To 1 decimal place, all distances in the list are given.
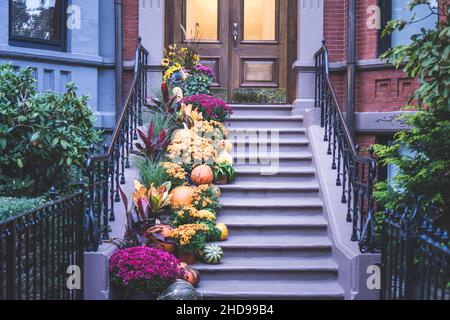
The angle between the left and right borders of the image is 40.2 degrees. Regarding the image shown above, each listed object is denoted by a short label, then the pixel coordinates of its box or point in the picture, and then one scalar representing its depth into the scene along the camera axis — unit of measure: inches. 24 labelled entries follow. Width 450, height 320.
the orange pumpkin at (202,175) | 309.3
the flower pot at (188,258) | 267.3
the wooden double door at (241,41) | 425.7
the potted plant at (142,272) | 235.3
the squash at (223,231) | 281.4
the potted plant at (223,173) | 318.3
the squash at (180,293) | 226.8
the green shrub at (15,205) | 221.7
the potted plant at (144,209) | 264.5
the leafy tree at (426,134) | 210.2
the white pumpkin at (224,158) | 325.1
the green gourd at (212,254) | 266.5
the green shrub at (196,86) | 384.2
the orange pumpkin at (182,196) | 290.3
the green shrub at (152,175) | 302.7
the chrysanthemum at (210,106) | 355.3
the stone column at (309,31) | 398.0
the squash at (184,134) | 318.5
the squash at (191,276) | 250.2
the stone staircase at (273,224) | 258.7
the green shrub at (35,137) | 269.1
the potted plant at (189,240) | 263.0
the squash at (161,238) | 264.5
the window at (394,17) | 375.6
